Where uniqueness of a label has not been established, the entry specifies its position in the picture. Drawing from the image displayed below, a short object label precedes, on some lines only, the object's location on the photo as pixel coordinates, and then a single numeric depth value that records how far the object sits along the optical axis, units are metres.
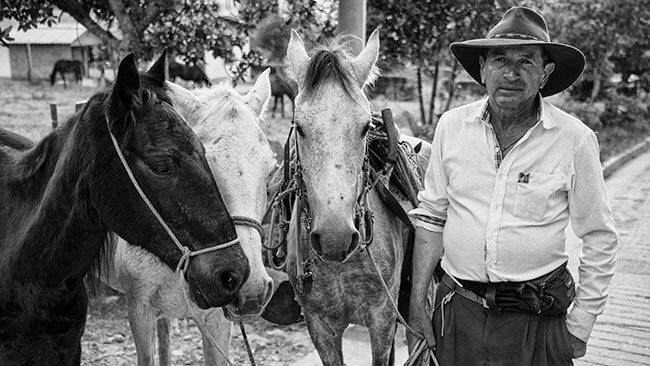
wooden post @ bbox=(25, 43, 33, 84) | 26.38
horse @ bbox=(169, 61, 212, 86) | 13.93
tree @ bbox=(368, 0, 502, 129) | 6.97
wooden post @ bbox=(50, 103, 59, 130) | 5.38
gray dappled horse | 2.48
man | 2.23
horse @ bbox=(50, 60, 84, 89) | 23.23
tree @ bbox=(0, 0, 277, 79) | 5.02
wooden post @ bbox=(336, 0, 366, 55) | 4.29
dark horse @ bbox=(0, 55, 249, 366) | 1.94
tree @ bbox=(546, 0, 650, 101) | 14.36
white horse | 2.47
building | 27.32
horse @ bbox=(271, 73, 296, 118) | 17.88
